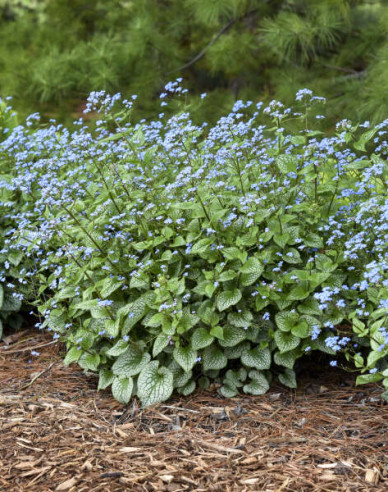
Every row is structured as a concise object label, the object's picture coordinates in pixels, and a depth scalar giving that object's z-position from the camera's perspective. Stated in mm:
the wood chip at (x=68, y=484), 2422
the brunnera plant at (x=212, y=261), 2887
